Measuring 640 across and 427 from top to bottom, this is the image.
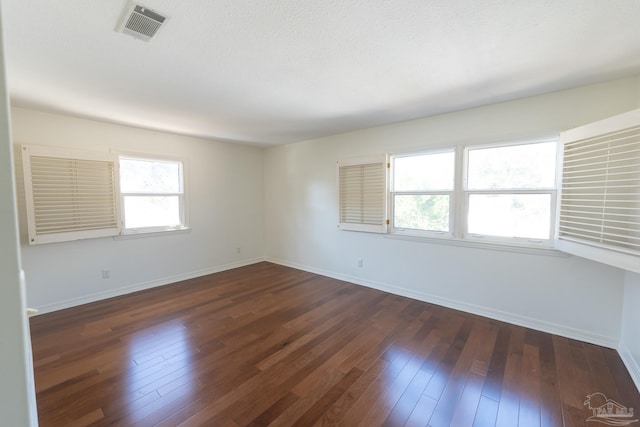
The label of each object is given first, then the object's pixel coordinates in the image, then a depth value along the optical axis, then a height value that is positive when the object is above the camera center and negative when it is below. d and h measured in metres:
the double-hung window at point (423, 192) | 3.33 +0.09
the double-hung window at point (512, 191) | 2.71 +0.08
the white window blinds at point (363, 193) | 3.82 +0.07
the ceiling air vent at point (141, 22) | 1.45 +1.01
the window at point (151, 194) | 3.80 +0.05
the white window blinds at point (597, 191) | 1.94 +0.07
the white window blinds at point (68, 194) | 3.02 +0.04
